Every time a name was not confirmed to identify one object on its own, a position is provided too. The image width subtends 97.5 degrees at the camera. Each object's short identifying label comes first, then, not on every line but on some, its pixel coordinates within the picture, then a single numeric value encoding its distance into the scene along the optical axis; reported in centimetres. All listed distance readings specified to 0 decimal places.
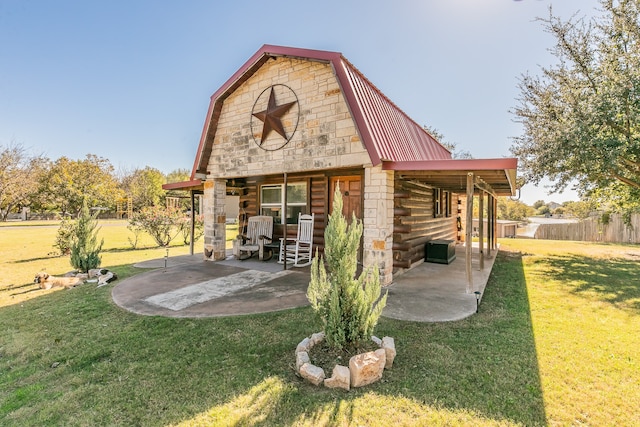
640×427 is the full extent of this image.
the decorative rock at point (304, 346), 300
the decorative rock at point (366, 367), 260
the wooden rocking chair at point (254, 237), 869
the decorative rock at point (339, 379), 255
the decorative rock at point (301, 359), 280
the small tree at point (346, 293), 289
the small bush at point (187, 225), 1358
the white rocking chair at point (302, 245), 811
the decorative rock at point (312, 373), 261
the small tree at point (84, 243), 681
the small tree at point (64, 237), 1009
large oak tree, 835
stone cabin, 573
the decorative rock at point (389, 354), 290
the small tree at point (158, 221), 1280
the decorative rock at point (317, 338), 315
